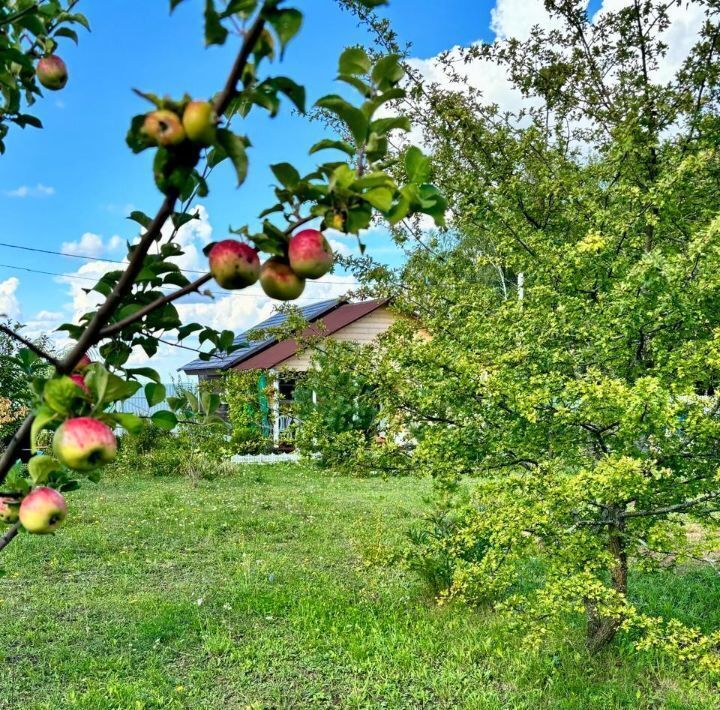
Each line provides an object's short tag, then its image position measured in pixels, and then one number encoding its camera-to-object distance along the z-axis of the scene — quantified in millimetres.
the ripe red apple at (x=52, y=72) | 1515
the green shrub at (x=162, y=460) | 11215
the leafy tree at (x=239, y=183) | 788
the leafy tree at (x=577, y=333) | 3107
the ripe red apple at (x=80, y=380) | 988
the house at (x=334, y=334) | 15719
